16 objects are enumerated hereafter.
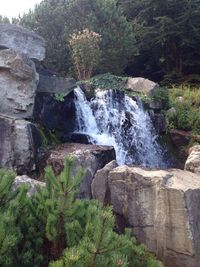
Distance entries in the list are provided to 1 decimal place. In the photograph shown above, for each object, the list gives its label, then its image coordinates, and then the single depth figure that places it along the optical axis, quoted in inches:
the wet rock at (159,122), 280.0
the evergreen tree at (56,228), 73.1
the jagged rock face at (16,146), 194.0
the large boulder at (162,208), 124.4
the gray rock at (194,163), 159.6
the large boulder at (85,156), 191.0
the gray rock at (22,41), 250.9
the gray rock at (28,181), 130.4
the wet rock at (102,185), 143.6
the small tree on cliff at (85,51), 323.5
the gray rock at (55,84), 250.2
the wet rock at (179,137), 279.2
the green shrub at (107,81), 289.2
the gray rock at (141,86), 303.0
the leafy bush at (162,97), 297.2
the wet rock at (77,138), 244.8
